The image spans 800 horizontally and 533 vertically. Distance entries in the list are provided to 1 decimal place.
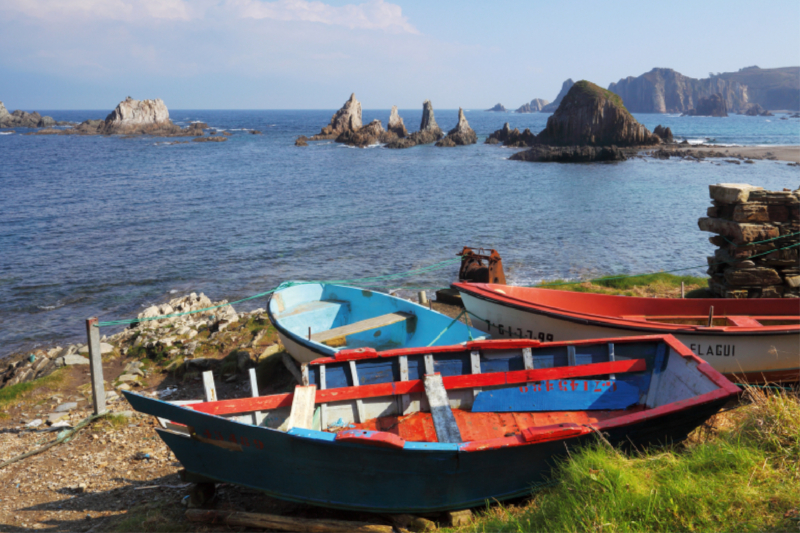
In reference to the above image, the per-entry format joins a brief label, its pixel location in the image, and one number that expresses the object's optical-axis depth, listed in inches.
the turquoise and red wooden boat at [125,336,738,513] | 185.5
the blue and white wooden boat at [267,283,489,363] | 329.7
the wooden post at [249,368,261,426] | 239.2
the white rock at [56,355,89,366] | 419.1
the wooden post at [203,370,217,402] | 222.1
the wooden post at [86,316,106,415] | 300.7
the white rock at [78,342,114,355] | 446.1
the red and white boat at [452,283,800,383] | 276.8
